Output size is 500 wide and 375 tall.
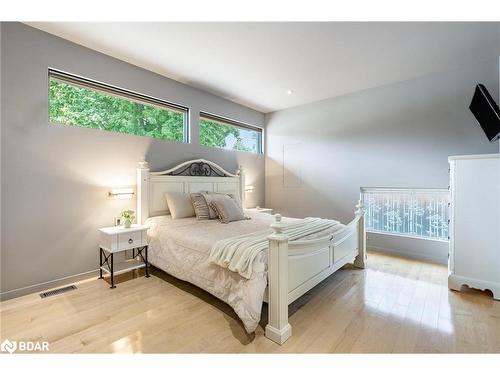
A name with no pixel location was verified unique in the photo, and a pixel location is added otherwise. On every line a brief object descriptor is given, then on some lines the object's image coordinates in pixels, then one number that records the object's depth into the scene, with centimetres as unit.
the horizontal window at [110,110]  277
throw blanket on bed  184
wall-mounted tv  248
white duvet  181
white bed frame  176
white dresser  248
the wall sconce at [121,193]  306
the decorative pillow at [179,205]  330
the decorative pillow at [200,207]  326
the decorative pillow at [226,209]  319
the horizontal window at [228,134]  433
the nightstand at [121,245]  266
